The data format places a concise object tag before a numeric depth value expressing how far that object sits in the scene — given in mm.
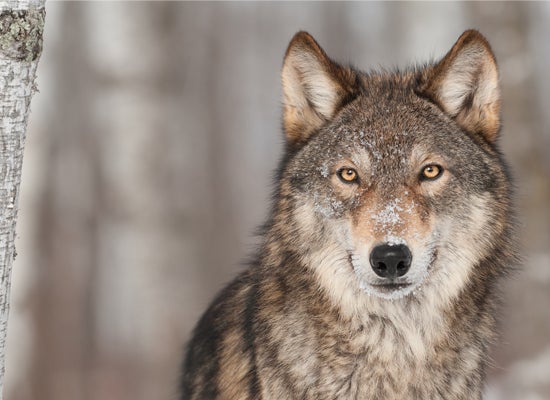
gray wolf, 7859
